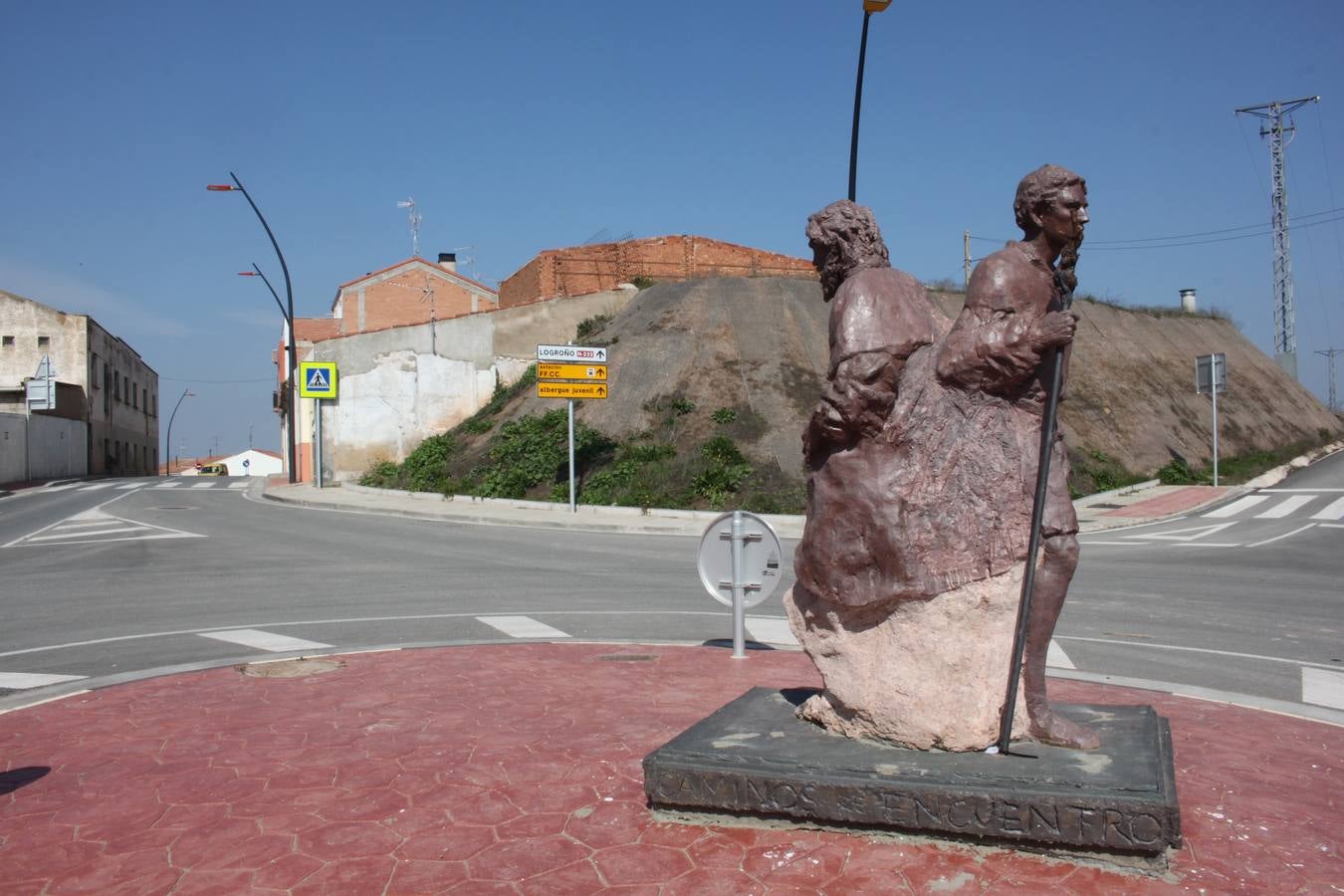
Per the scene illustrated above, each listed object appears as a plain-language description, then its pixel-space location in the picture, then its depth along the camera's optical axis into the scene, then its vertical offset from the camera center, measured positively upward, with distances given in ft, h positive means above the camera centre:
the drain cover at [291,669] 23.77 -5.08
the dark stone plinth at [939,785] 11.68 -4.02
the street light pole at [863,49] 33.12 +13.67
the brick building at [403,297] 144.05 +20.81
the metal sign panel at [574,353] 76.38 +6.77
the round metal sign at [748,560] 25.03 -2.77
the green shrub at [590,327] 105.02 +12.01
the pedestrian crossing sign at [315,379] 93.56 +6.16
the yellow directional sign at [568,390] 76.64 +4.08
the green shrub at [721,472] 73.67 -1.94
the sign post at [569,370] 76.43 +5.51
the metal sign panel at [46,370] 149.06 +11.71
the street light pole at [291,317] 103.21 +13.66
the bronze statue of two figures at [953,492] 13.57 -0.65
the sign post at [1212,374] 81.46 +5.13
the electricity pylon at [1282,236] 141.59 +27.37
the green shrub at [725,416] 82.69 +2.23
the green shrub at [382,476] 95.20 -2.61
